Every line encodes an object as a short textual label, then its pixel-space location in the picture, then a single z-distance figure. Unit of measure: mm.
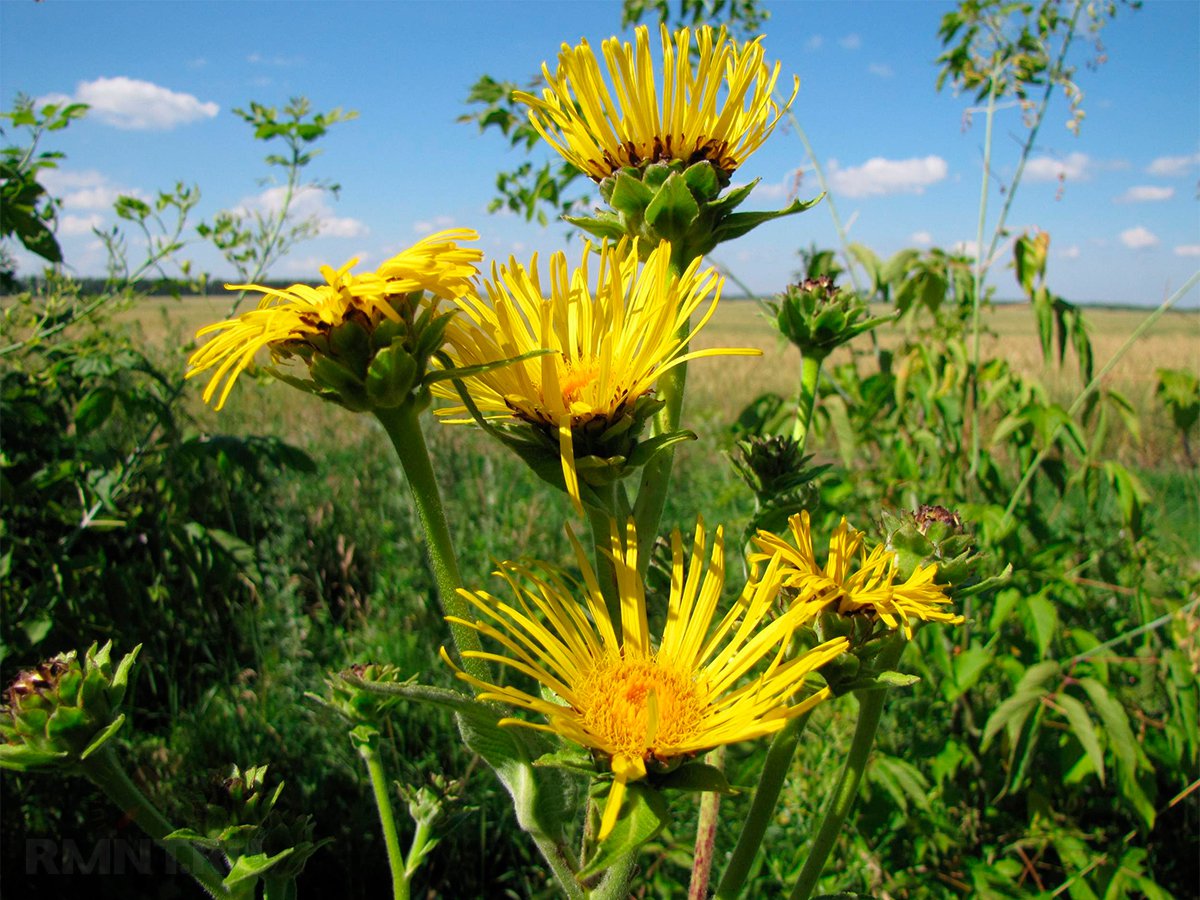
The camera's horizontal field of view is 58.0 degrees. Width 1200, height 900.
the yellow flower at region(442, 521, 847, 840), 189
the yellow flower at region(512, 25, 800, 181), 243
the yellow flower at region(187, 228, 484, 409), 191
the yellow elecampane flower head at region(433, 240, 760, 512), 215
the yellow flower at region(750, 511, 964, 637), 207
